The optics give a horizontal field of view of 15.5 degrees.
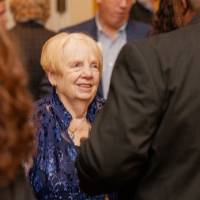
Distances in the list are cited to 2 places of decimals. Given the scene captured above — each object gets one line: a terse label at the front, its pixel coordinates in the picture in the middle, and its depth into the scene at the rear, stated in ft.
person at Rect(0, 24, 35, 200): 5.04
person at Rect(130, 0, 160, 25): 17.05
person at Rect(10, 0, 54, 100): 13.35
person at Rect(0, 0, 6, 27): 11.24
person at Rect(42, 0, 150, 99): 14.36
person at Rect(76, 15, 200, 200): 6.95
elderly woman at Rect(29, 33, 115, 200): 8.62
